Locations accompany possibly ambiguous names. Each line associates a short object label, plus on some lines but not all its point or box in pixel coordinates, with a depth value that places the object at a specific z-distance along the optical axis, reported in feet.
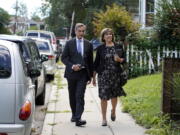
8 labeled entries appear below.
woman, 27.32
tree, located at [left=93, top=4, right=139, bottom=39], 57.93
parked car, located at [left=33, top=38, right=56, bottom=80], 55.57
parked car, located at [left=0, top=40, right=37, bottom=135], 17.93
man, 26.99
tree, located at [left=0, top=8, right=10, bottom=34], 186.75
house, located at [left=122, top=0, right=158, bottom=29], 85.09
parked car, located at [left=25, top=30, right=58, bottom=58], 101.52
